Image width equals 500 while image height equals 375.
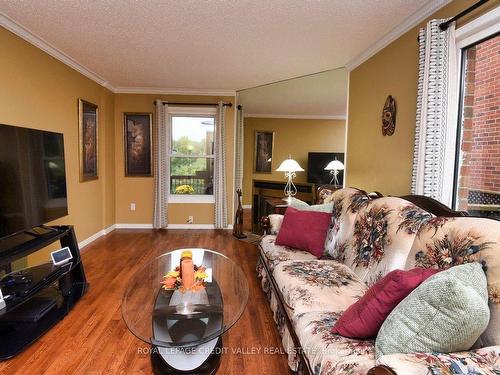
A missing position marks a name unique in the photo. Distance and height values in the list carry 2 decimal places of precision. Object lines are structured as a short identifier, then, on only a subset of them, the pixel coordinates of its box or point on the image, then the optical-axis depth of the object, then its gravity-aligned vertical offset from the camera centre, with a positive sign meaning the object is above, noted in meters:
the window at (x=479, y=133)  1.90 +0.22
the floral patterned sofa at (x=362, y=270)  0.99 -0.58
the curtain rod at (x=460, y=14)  1.78 +0.94
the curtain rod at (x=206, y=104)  5.23 +0.99
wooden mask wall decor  2.73 +0.44
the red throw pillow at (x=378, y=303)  1.25 -0.58
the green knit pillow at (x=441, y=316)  1.03 -0.51
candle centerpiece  1.87 -0.71
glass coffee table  1.56 -0.83
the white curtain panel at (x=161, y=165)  5.17 -0.05
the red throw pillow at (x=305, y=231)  2.65 -0.58
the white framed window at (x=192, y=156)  5.43 +0.11
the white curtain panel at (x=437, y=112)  2.09 +0.37
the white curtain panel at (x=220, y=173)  5.24 -0.17
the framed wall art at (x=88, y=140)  4.05 +0.30
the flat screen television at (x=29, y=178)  2.29 -0.15
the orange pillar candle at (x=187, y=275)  1.88 -0.68
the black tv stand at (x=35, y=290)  2.02 -1.01
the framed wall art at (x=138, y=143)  5.29 +0.32
